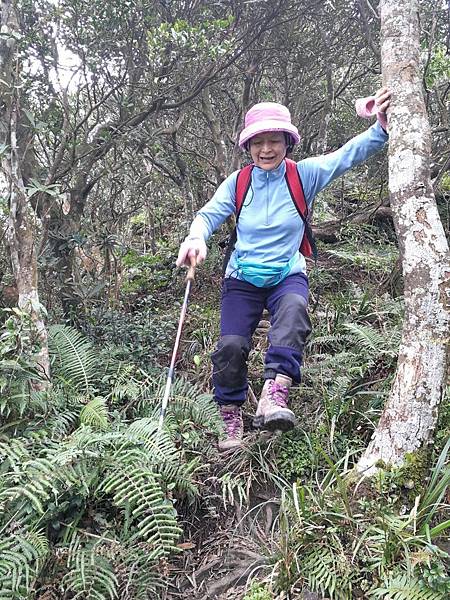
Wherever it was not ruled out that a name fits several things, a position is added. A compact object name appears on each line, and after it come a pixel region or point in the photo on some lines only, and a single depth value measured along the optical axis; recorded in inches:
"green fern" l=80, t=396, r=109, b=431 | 128.6
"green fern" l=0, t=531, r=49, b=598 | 94.7
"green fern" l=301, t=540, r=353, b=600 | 95.8
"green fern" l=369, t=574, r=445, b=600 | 88.0
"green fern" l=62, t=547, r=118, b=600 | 98.7
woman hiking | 135.6
